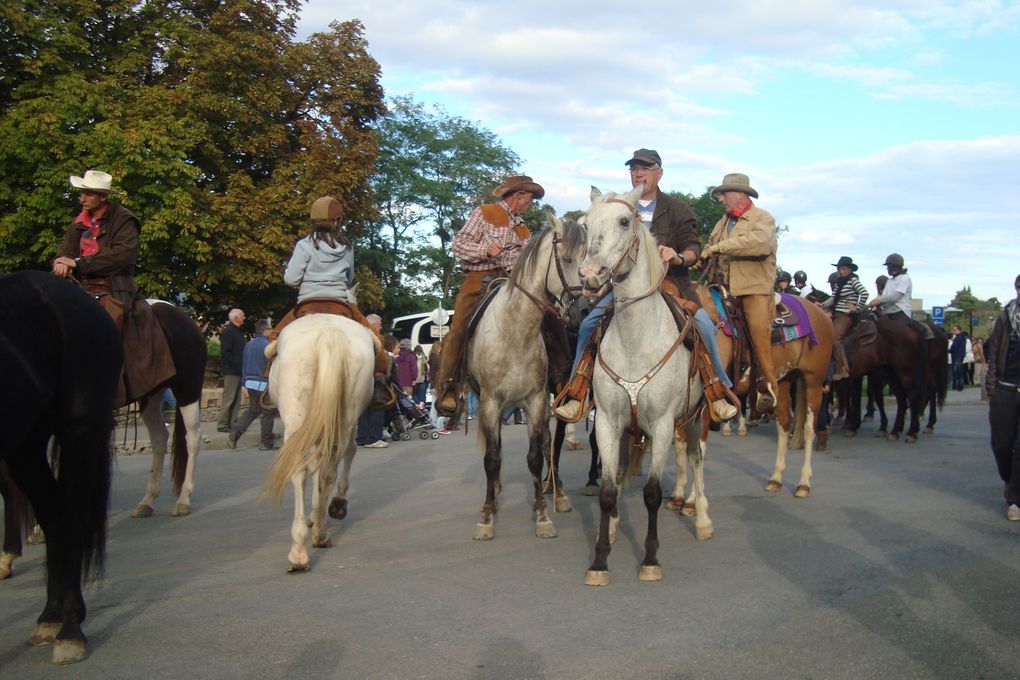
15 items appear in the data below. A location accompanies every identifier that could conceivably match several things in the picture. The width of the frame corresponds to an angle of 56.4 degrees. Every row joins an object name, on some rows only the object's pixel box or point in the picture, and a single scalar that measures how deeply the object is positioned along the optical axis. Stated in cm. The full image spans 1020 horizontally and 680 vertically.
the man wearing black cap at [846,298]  1606
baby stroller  1896
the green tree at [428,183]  5631
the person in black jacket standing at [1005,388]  893
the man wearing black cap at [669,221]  880
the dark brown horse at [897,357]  1630
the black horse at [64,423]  510
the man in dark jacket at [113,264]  848
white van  4228
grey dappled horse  836
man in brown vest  914
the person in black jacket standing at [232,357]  1953
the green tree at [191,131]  2581
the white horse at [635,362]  687
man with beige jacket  973
